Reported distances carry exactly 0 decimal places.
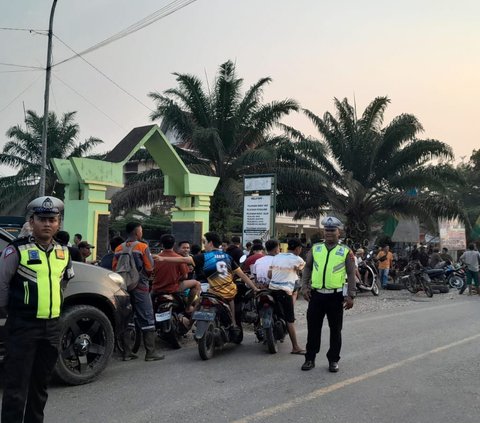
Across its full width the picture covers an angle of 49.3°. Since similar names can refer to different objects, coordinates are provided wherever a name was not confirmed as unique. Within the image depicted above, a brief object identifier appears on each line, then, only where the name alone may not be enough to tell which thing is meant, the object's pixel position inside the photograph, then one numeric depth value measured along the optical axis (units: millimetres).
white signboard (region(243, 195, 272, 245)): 14930
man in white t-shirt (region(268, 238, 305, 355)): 6988
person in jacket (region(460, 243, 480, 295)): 16281
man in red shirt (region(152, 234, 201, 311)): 7082
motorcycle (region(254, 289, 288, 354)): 6887
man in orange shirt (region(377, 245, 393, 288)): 17564
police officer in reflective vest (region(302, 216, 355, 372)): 6016
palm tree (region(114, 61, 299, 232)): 19094
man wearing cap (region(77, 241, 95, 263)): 9361
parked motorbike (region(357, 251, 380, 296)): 15570
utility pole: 15820
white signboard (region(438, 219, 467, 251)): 23812
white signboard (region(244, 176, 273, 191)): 14922
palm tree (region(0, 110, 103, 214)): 27359
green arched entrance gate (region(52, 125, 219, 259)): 12875
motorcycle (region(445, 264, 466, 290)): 18312
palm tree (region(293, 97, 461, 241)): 19938
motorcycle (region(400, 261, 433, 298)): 15719
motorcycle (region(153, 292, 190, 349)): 7011
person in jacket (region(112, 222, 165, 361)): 6418
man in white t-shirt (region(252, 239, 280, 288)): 7332
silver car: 5176
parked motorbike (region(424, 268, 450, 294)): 17297
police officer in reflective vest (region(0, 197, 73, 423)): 3285
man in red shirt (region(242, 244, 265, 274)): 8977
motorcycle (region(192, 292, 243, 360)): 6492
